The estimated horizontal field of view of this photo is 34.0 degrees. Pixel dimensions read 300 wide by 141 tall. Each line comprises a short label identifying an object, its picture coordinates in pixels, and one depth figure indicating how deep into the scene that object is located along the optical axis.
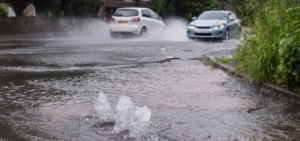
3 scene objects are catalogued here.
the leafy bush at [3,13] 29.36
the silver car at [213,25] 22.62
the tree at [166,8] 46.84
